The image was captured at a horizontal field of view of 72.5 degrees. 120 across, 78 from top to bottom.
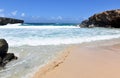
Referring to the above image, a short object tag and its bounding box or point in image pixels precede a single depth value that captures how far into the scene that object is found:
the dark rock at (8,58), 2.83
